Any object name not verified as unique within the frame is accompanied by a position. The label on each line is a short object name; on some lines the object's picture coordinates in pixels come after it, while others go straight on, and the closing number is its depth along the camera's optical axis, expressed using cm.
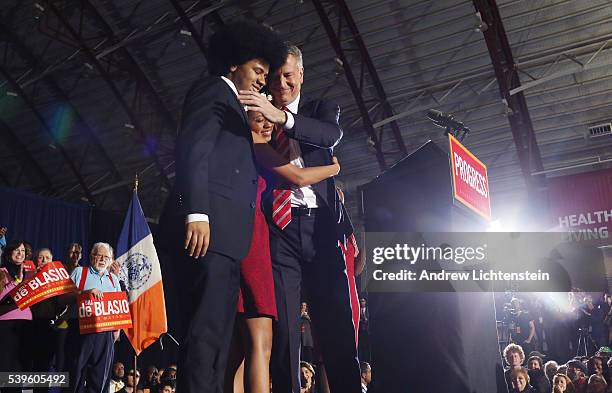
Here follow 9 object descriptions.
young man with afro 171
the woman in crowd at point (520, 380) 538
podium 280
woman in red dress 196
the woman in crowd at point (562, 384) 554
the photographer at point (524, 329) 967
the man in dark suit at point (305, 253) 201
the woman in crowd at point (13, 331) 426
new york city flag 667
